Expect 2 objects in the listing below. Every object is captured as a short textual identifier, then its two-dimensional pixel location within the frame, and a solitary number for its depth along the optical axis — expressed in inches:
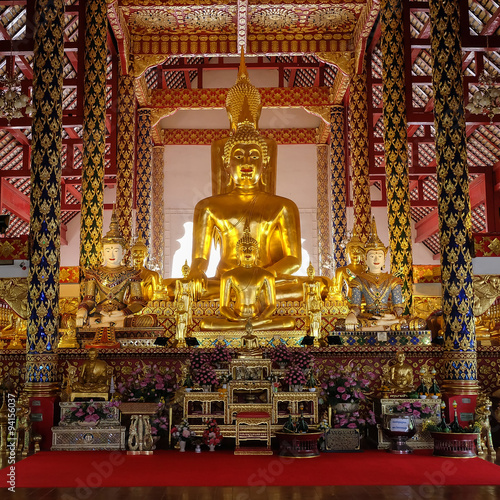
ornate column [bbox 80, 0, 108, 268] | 364.2
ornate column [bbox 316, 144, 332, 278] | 635.0
